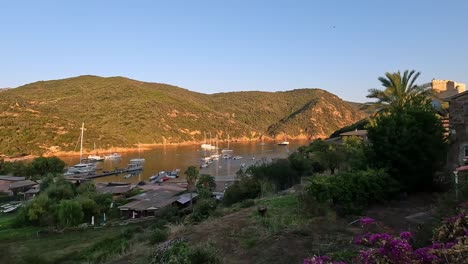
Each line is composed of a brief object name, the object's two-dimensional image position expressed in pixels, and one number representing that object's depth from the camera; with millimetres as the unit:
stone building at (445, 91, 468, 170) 13812
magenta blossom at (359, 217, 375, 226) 4929
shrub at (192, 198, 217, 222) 16311
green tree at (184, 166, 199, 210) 52125
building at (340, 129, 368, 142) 53112
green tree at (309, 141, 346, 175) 32188
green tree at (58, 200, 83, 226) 34806
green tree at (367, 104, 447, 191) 13398
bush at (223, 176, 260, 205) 26469
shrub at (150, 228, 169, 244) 12930
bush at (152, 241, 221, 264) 7716
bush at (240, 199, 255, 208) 16181
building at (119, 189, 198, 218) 37219
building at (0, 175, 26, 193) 55025
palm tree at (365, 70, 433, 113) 23766
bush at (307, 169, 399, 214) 11781
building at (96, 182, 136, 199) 48750
